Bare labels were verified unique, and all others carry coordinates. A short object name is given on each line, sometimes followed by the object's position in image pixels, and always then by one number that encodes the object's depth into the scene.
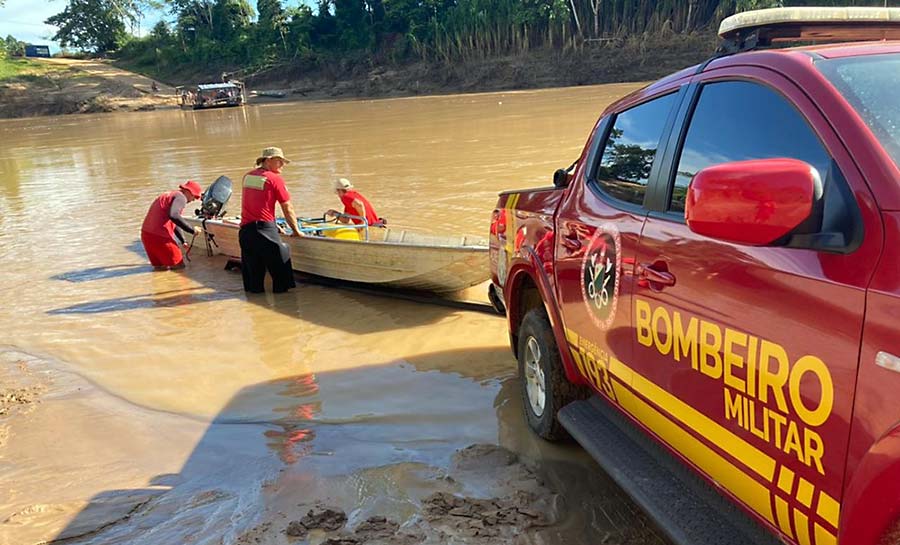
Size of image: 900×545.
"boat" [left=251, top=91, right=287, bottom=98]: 61.59
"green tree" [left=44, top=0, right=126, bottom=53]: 83.19
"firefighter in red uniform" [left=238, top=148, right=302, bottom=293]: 8.00
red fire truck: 1.66
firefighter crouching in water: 9.79
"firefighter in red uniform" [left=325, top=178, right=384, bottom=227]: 8.77
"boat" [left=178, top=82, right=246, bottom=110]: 53.50
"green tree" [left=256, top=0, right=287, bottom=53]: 73.19
